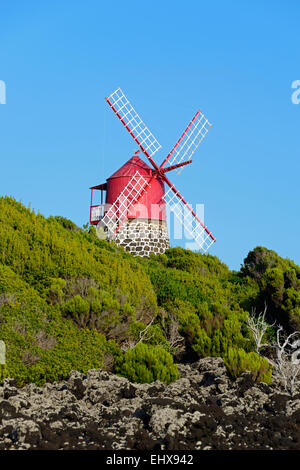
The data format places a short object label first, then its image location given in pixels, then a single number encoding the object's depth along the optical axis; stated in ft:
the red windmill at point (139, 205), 175.22
